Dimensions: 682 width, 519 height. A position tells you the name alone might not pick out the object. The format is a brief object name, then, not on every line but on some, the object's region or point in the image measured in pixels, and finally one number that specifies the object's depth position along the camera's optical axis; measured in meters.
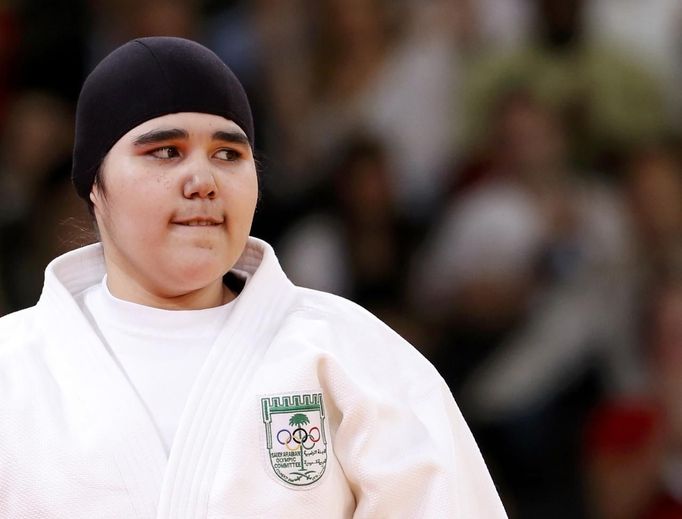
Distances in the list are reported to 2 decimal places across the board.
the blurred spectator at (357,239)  12.66
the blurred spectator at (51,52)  13.53
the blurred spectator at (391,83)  13.87
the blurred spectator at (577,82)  13.63
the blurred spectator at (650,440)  11.44
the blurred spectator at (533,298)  12.34
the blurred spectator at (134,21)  13.56
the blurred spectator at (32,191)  12.21
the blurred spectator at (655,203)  13.06
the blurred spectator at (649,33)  13.97
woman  5.63
